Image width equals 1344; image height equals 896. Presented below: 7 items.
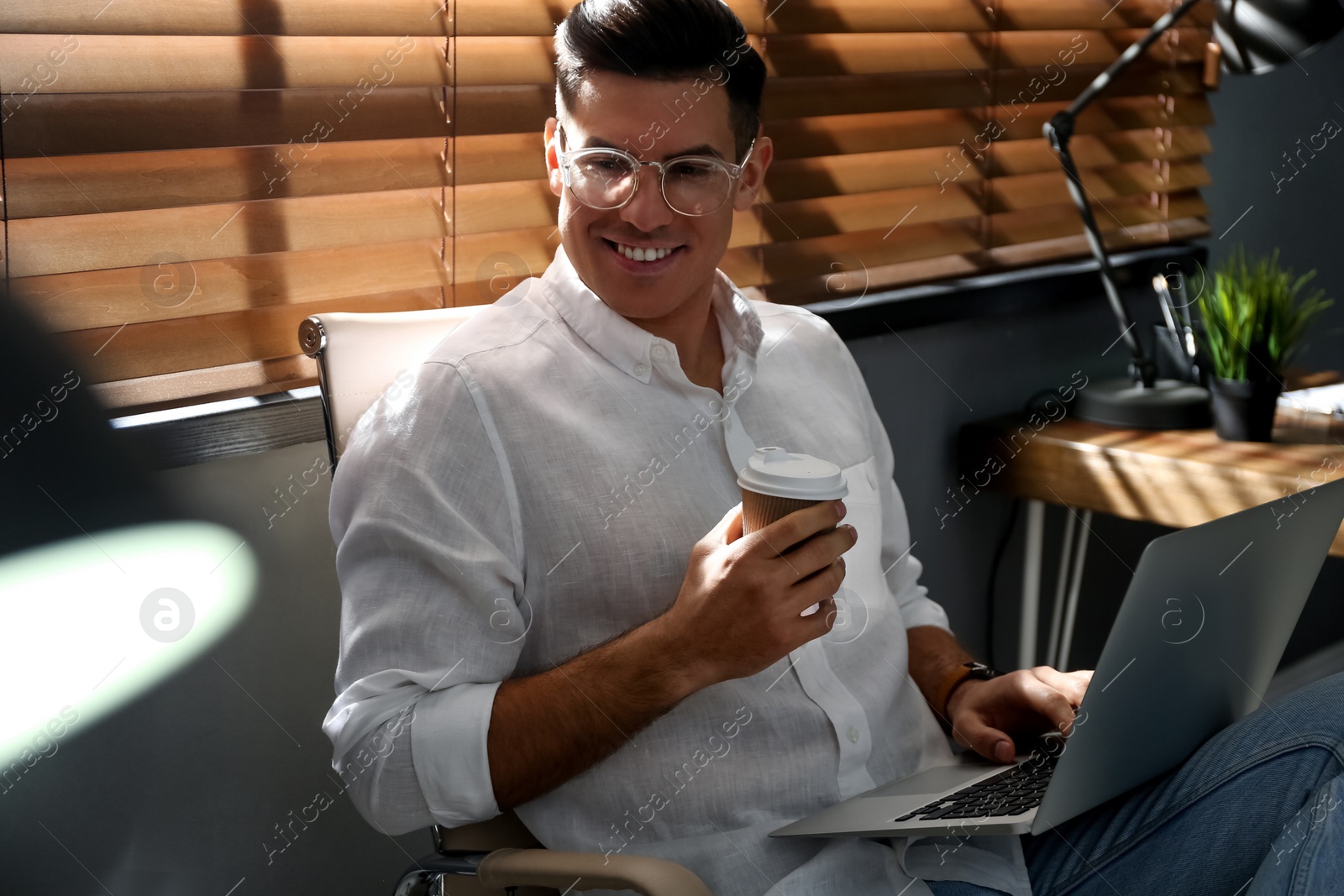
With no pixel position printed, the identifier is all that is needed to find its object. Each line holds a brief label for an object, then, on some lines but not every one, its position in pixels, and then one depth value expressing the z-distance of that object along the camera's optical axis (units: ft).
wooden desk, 5.90
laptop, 2.99
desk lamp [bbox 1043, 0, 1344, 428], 6.36
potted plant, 6.34
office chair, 3.00
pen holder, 7.27
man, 3.31
